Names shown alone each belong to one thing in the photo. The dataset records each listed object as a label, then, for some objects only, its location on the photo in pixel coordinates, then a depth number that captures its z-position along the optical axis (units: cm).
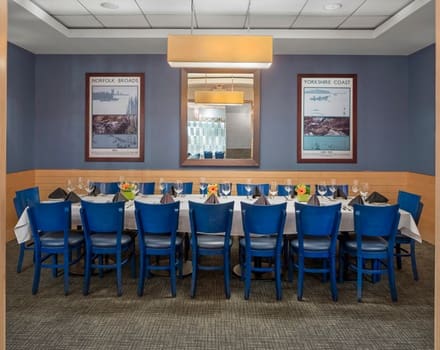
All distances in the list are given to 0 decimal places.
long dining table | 409
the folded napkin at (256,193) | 508
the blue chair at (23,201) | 451
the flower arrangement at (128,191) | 483
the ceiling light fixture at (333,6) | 500
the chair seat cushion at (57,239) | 400
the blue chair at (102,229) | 390
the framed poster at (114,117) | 702
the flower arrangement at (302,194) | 468
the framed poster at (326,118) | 696
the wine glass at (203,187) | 549
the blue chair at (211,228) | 383
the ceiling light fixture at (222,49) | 434
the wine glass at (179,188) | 516
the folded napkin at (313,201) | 429
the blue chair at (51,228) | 391
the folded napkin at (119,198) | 447
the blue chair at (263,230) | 383
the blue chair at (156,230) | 385
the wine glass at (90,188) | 524
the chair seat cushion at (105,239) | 400
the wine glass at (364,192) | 478
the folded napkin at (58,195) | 500
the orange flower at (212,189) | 470
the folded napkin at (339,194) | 514
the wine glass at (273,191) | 509
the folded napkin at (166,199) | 446
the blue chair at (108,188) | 571
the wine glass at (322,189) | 515
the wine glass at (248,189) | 517
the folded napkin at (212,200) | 435
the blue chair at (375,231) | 378
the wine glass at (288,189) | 530
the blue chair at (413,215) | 444
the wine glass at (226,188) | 494
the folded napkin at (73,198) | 449
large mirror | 695
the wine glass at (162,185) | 539
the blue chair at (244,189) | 565
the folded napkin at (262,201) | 428
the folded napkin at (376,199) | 462
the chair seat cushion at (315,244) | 389
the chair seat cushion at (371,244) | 388
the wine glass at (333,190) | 514
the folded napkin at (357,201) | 435
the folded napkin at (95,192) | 527
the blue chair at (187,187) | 587
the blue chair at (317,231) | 380
